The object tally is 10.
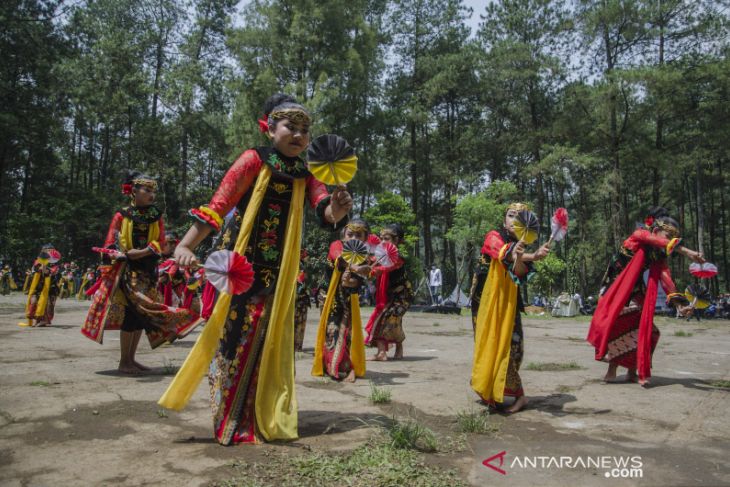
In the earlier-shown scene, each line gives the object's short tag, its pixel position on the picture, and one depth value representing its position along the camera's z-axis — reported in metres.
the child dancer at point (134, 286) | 5.75
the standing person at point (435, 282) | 23.81
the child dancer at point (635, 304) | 5.75
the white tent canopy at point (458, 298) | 22.46
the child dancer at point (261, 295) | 3.21
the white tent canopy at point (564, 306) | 21.47
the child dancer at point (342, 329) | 5.55
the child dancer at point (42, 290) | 10.55
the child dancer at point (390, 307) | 7.48
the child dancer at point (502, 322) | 4.24
